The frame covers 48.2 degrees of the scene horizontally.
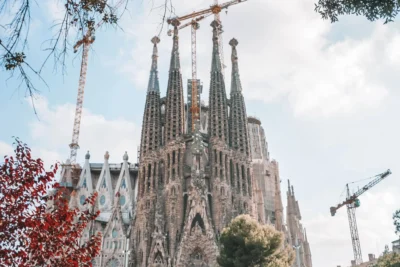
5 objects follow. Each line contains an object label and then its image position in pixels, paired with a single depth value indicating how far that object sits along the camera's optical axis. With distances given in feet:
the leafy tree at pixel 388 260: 77.37
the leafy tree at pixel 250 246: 75.31
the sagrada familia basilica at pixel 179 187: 124.36
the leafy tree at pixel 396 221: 53.11
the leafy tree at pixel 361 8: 21.97
